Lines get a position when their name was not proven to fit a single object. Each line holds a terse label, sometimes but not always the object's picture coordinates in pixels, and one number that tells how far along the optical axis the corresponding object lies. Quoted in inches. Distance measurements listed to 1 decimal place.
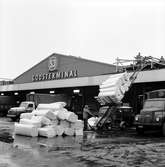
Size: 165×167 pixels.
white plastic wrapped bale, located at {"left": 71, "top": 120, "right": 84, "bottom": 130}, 510.0
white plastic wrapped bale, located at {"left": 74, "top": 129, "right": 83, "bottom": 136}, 507.9
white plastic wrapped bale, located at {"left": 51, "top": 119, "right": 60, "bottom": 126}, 492.7
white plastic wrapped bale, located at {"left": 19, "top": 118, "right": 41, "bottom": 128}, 471.6
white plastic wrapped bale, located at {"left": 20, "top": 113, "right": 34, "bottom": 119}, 521.2
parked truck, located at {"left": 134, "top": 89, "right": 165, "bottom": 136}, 529.8
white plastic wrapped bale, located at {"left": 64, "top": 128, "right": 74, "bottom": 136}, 503.7
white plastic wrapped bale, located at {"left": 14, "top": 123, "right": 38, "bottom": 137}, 467.4
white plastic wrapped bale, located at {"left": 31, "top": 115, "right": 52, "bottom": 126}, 477.1
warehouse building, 838.2
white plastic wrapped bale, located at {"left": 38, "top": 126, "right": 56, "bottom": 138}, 467.1
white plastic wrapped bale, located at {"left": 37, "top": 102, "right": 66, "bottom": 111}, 508.3
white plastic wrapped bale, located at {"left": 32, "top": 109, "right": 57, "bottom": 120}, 488.5
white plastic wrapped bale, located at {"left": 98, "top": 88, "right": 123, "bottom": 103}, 581.4
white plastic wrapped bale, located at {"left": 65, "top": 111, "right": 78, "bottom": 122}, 492.3
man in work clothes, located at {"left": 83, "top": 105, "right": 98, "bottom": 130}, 633.1
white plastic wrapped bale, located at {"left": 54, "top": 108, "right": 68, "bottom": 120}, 491.5
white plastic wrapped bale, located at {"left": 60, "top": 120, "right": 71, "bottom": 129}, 500.7
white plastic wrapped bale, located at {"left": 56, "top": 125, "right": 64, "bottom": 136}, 492.0
